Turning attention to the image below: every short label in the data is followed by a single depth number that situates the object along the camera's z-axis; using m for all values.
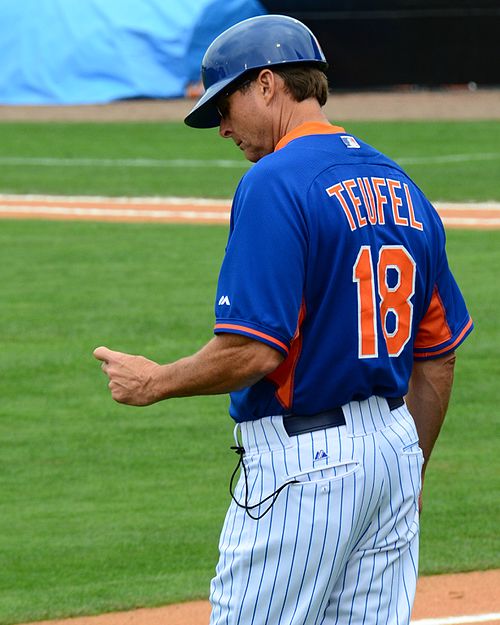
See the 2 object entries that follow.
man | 6.70
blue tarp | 67.06
